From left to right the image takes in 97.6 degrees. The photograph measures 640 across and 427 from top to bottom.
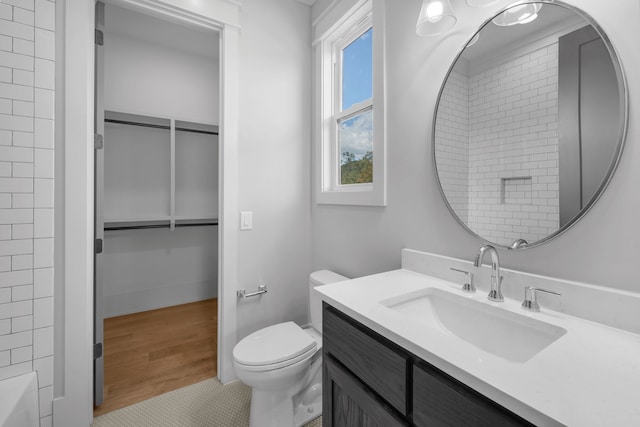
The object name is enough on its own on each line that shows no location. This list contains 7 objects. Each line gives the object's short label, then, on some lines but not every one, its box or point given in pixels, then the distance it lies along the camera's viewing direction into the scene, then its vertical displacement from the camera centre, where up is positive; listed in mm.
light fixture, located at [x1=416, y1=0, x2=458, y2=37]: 1019 +756
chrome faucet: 914 -191
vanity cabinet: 573 -428
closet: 2584 +542
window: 1515 +668
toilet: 1296 -750
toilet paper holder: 1842 -511
